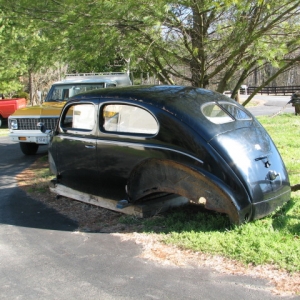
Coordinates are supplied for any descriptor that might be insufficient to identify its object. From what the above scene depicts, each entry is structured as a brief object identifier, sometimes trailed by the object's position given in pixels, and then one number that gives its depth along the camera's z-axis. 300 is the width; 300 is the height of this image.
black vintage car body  4.43
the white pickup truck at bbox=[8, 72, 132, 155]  10.37
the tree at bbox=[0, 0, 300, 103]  6.46
